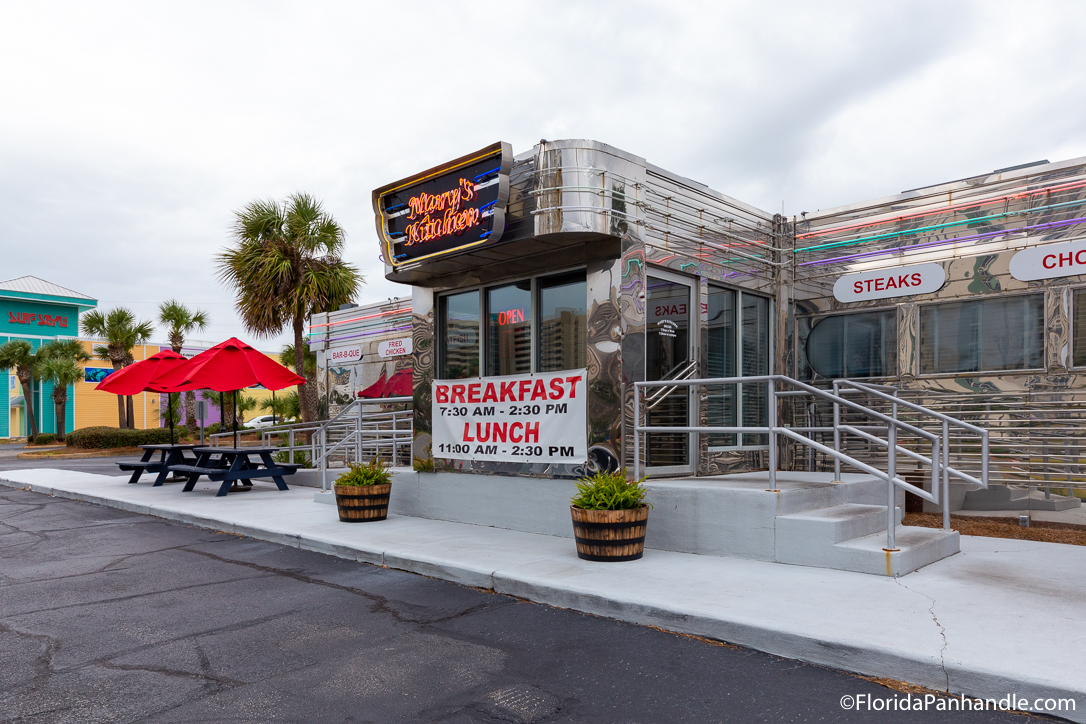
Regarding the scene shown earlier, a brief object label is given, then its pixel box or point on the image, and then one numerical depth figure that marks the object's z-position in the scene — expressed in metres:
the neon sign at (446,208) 8.26
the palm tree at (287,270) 21.11
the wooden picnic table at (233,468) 13.41
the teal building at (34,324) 43.53
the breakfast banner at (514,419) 8.33
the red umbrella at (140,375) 15.33
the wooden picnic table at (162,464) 15.24
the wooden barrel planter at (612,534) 6.90
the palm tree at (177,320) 34.41
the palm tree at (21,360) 38.81
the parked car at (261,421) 40.98
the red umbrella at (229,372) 13.37
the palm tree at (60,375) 37.69
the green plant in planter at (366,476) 9.71
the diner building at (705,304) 8.21
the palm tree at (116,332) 36.31
